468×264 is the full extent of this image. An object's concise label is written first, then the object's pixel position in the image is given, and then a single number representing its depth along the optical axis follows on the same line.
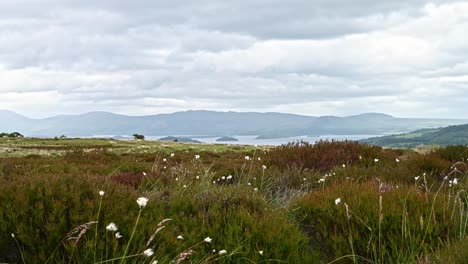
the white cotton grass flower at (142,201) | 3.41
